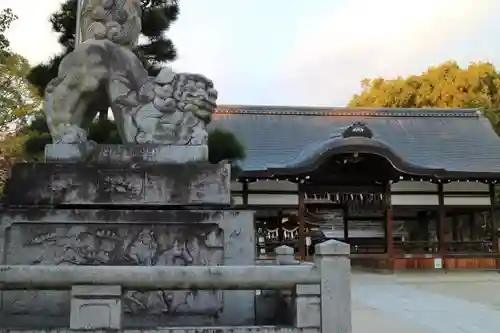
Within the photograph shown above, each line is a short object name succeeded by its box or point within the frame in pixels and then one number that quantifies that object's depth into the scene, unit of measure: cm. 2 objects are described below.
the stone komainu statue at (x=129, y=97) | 478
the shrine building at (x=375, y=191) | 1462
